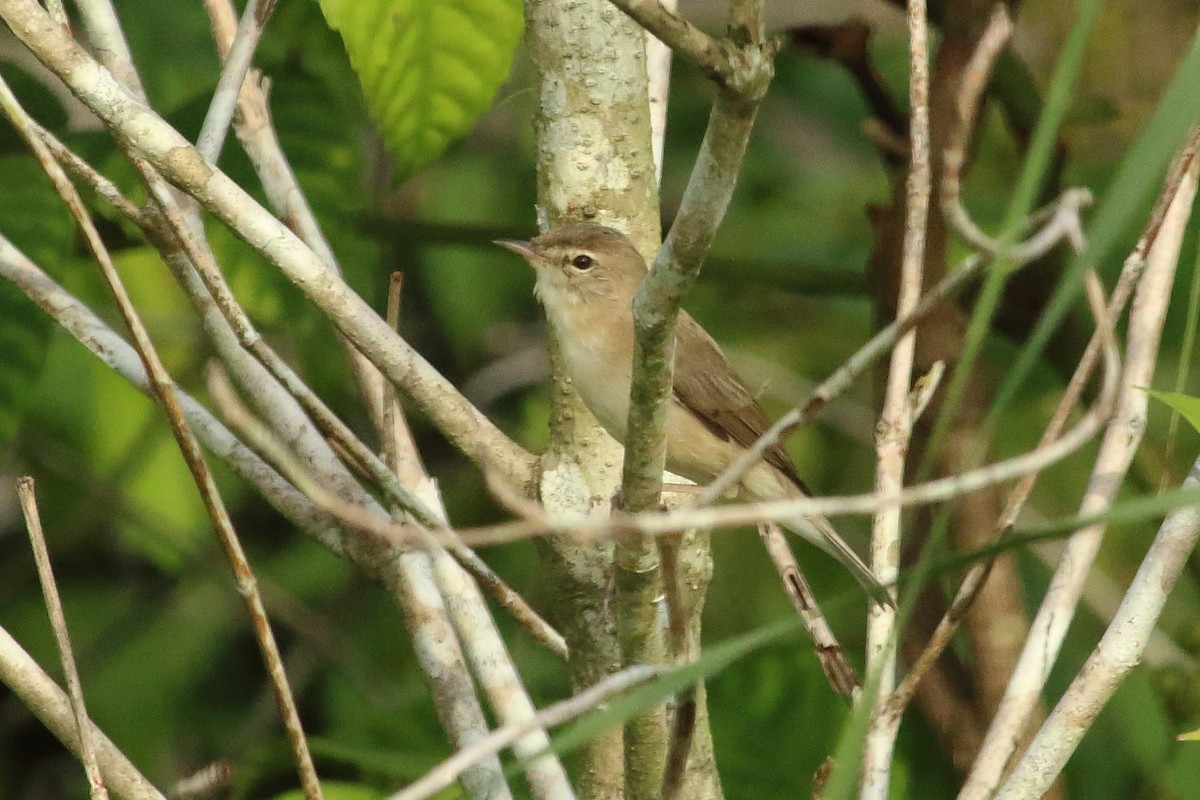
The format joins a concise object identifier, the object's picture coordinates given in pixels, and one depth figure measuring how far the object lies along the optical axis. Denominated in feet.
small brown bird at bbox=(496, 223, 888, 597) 17.20
